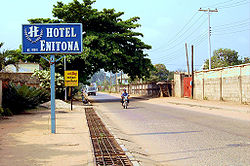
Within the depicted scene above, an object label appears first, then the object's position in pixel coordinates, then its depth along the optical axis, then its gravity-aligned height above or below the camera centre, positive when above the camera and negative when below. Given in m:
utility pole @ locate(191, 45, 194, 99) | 33.72 +3.88
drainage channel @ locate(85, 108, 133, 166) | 5.84 -1.63
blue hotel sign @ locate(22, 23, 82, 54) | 9.62 +1.71
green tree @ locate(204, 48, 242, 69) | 52.75 +5.42
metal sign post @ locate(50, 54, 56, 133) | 9.40 -0.15
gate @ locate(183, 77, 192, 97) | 34.04 +0.02
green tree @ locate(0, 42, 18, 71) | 17.67 +2.05
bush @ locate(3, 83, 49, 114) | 17.05 -0.71
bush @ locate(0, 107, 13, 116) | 15.13 -1.41
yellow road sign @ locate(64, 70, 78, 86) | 19.41 +0.65
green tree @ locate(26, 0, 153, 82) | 31.52 +5.52
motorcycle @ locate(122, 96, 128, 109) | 21.73 -1.15
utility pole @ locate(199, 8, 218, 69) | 41.21 +11.32
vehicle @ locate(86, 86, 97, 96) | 66.82 -1.01
